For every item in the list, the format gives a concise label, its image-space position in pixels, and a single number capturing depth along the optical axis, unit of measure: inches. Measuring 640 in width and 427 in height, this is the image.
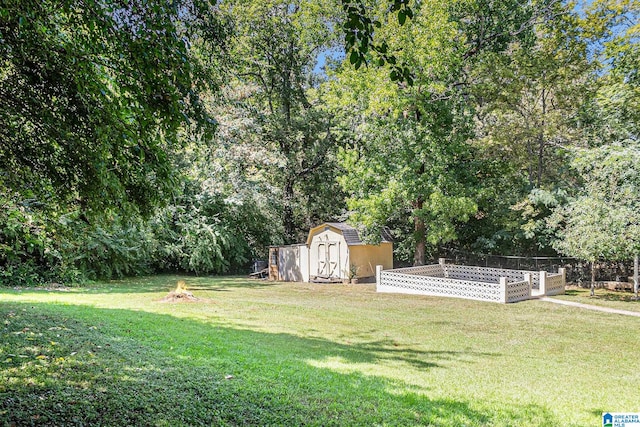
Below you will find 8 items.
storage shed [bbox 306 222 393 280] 788.6
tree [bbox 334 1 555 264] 676.7
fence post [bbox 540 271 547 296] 614.5
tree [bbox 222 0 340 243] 908.0
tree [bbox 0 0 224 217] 154.6
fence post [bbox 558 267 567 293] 649.0
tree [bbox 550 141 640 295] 559.2
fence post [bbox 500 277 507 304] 554.9
